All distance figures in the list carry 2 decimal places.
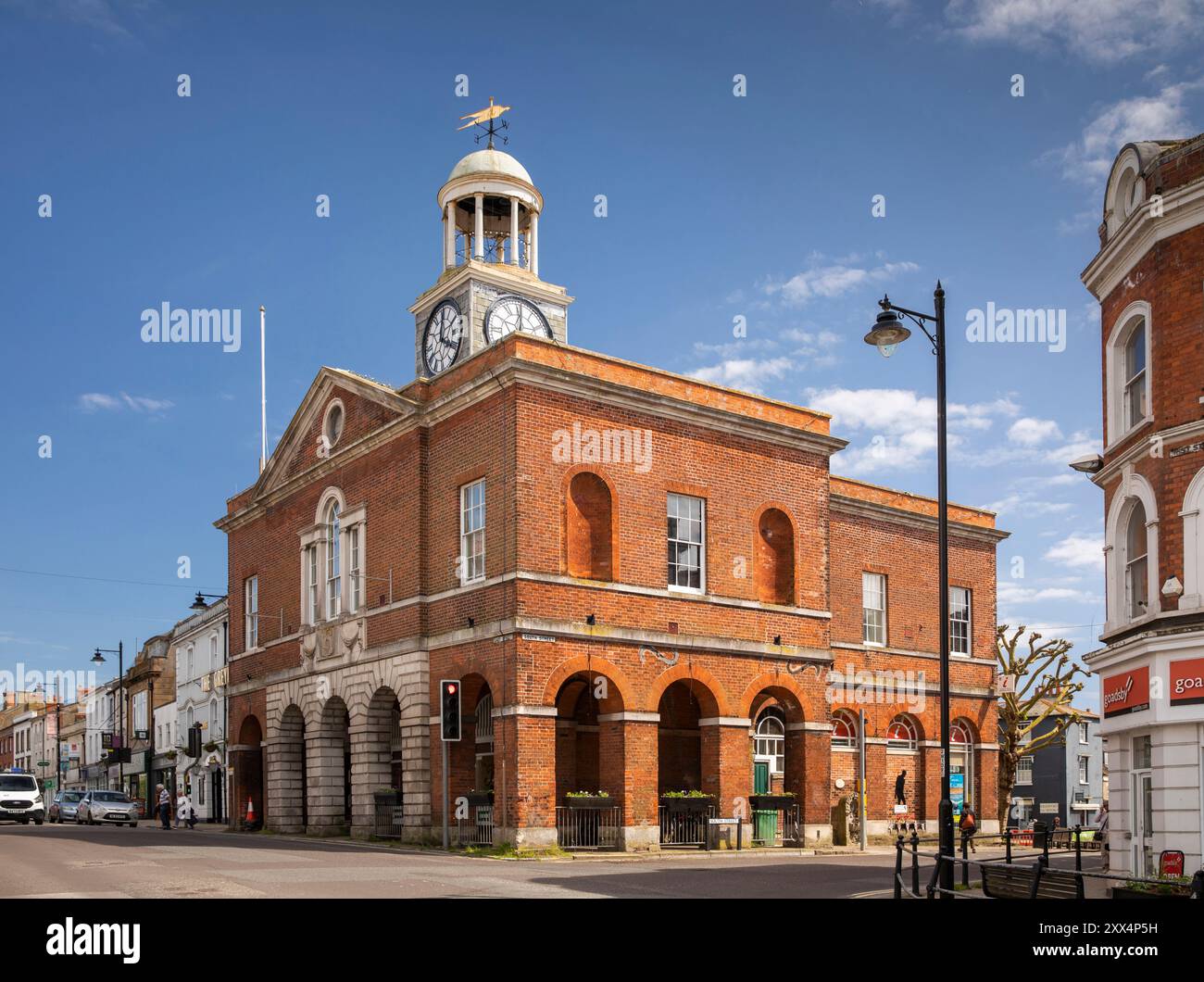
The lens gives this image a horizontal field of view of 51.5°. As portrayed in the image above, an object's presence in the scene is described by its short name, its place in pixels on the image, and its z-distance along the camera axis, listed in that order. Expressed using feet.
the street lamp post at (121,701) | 201.98
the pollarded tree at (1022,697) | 142.51
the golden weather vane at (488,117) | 127.34
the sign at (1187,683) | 59.26
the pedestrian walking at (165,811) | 138.72
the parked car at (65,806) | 168.86
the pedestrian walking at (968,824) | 105.31
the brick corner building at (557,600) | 90.17
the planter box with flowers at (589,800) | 88.43
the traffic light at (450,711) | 83.97
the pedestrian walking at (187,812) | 149.61
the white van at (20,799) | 148.66
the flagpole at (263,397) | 135.44
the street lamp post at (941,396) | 55.88
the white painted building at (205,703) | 182.70
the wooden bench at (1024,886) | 56.65
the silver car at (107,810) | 154.81
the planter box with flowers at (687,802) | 94.07
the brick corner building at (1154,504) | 60.23
